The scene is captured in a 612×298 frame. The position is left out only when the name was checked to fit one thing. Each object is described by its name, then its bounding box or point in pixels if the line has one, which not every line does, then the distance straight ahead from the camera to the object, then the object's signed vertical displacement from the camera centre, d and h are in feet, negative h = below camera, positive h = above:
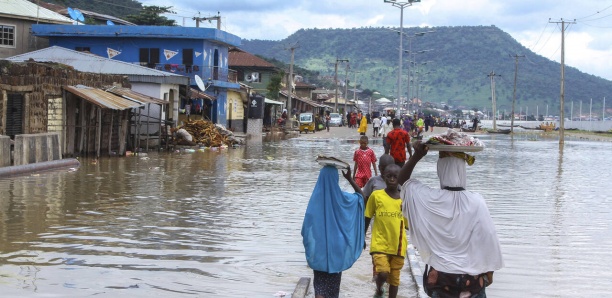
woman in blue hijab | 22.09 -2.95
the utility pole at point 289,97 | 211.41 +4.68
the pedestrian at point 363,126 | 125.56 -1.13
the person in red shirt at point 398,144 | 49.88 -1.42
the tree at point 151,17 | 248.32 +27.32
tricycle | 204.71 -1.49
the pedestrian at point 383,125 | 152.13 -1.10
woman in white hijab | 19.02 -2.56
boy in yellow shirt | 24.67 -3.17
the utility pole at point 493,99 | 295.97 +8.78
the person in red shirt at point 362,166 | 42.42 -2.34
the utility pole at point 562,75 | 171.63 +10.38
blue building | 155.63 +12.40
